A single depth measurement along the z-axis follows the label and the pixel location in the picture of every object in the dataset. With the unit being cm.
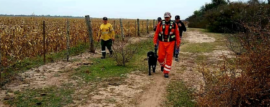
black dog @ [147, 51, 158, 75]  778
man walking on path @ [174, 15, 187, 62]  1037
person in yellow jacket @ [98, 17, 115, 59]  1047
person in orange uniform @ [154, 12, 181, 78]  747
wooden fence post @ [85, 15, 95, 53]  1157
